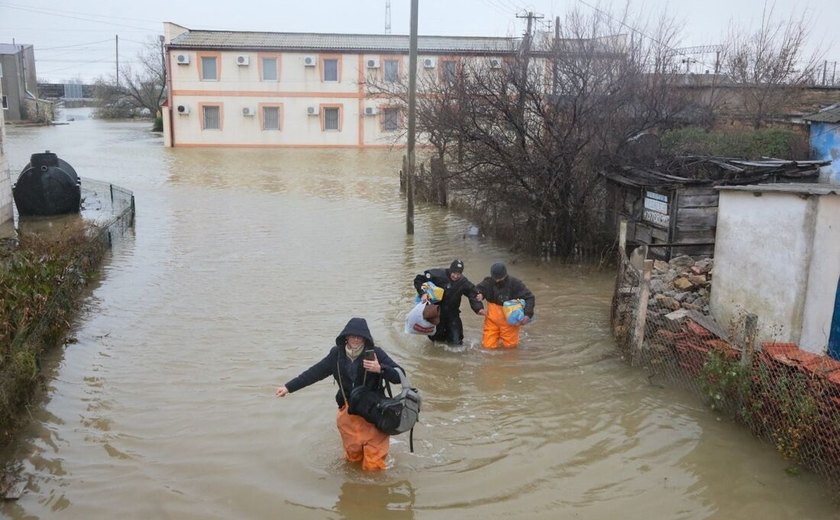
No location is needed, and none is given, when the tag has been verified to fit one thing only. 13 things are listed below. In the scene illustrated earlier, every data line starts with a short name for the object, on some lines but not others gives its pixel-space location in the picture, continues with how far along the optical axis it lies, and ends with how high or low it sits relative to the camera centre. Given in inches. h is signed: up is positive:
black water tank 826.8 -87.3
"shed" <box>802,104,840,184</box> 717.3 -2.7
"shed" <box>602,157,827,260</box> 533.0 -50.5
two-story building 1683.1 +59.8
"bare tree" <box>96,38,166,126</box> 2898.6 +75.6
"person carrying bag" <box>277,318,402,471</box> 255.9 -88.1
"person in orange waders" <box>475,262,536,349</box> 386.6 -92.4
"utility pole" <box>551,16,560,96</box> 586.9 +44.7
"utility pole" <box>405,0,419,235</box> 711.1 +17.5
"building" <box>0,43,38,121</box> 2405.3 +75.1
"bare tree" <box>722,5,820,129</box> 919.7 +71.3
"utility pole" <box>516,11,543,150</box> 584.1 +27.5
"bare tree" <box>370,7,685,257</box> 585.6 +0.7
